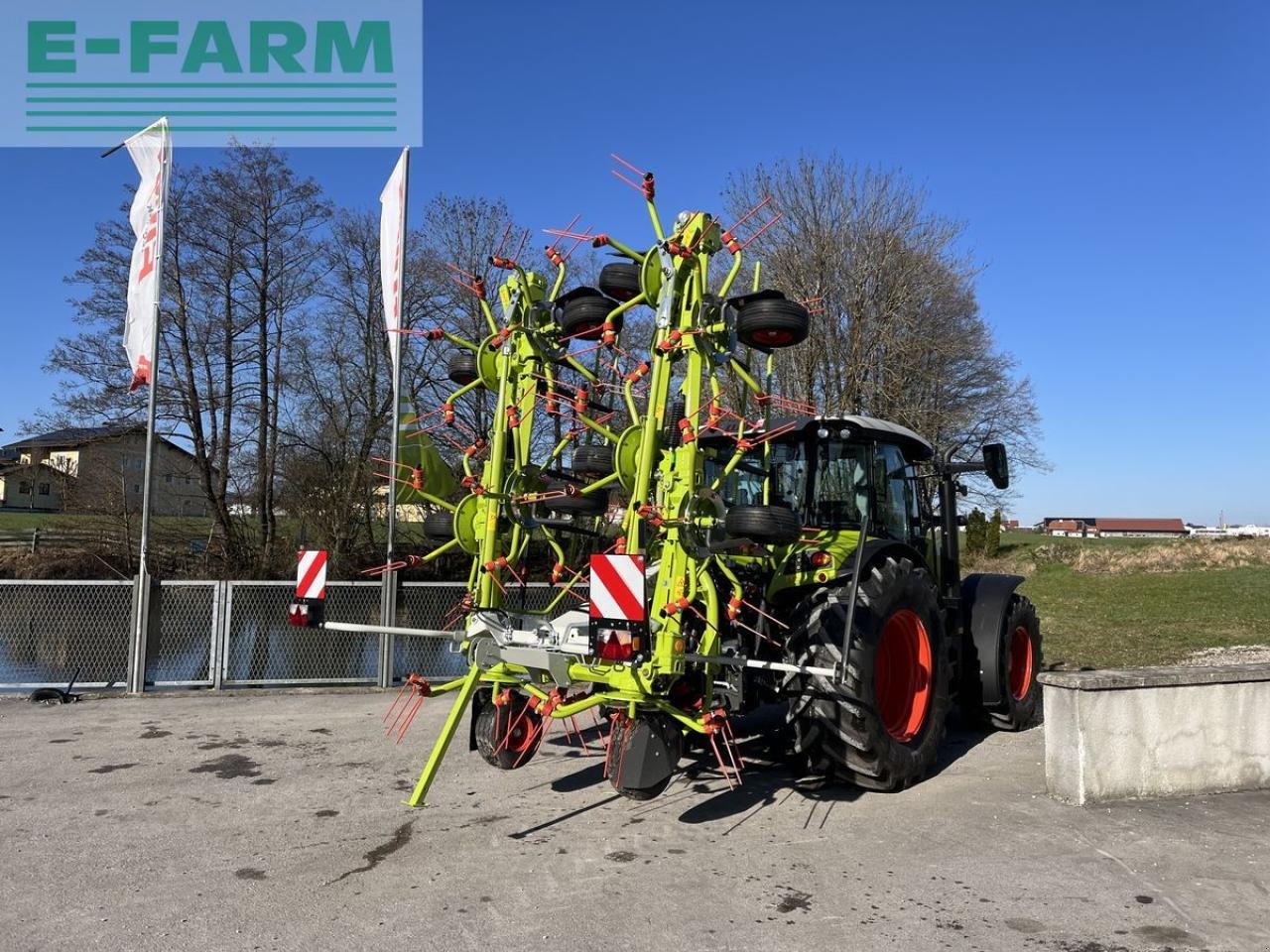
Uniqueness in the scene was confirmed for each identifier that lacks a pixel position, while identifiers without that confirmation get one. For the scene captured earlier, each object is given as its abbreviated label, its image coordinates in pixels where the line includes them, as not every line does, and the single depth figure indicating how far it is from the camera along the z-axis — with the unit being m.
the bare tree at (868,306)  22.16
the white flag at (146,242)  9.89
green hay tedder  4.72
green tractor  5.24
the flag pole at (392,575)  8.93
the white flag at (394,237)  10.03
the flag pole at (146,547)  9.00
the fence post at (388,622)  8.90
